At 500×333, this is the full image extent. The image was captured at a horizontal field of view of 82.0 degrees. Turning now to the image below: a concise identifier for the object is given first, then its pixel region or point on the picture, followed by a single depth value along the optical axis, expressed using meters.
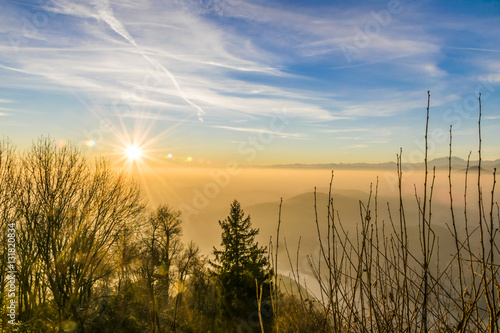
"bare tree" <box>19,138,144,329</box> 10.51
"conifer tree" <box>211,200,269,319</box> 16.53
